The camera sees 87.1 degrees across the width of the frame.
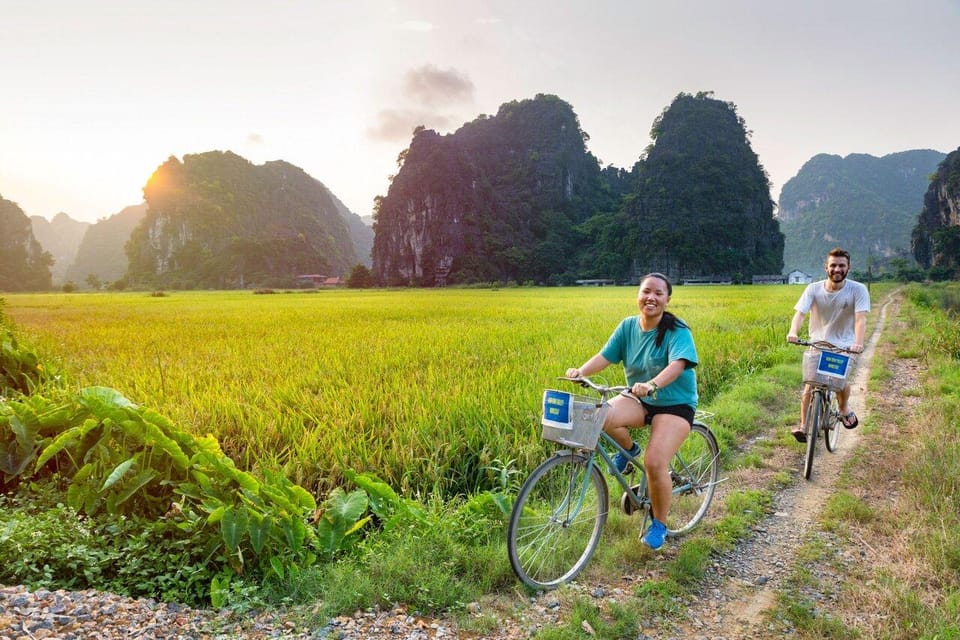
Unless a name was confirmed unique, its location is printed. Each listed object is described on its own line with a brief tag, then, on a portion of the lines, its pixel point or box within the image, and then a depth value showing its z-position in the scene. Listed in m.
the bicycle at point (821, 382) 3.67
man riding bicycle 3.87
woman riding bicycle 2.37
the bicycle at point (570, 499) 2.13
